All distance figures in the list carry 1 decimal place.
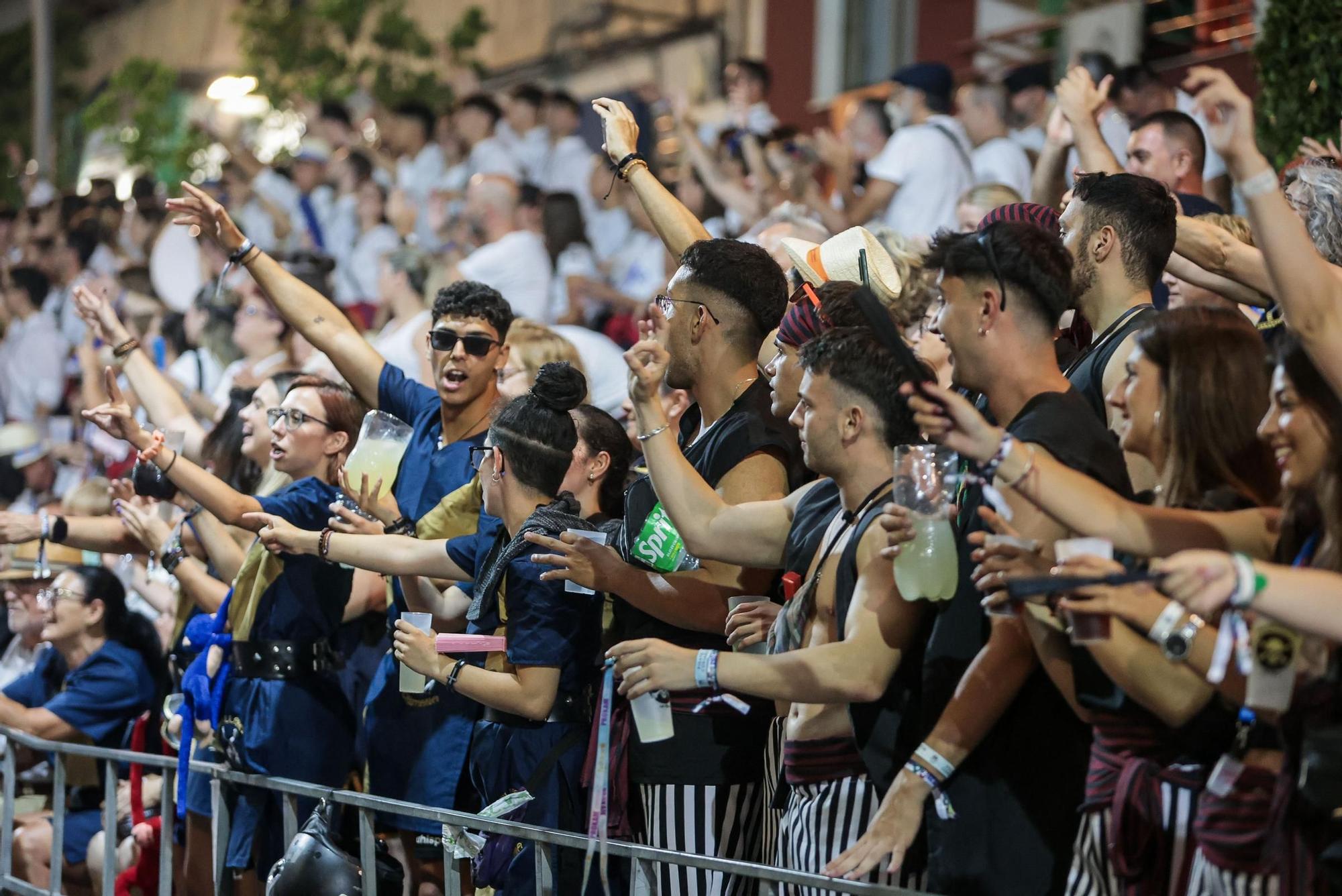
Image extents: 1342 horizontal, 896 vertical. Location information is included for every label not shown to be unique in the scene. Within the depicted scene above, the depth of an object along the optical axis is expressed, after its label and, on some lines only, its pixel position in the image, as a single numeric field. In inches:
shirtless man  277.0
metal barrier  269.9
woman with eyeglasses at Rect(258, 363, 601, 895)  344.5
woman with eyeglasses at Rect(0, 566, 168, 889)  499.8
